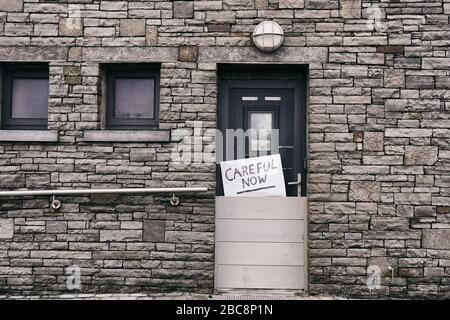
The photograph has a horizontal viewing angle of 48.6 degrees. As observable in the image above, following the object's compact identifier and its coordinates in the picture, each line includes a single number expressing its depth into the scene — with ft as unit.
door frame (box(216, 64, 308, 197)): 18.80
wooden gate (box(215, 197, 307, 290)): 18.31
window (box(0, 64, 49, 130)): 18.84
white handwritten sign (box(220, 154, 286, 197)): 18.63
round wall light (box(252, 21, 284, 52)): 17.92
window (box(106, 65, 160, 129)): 18.76
